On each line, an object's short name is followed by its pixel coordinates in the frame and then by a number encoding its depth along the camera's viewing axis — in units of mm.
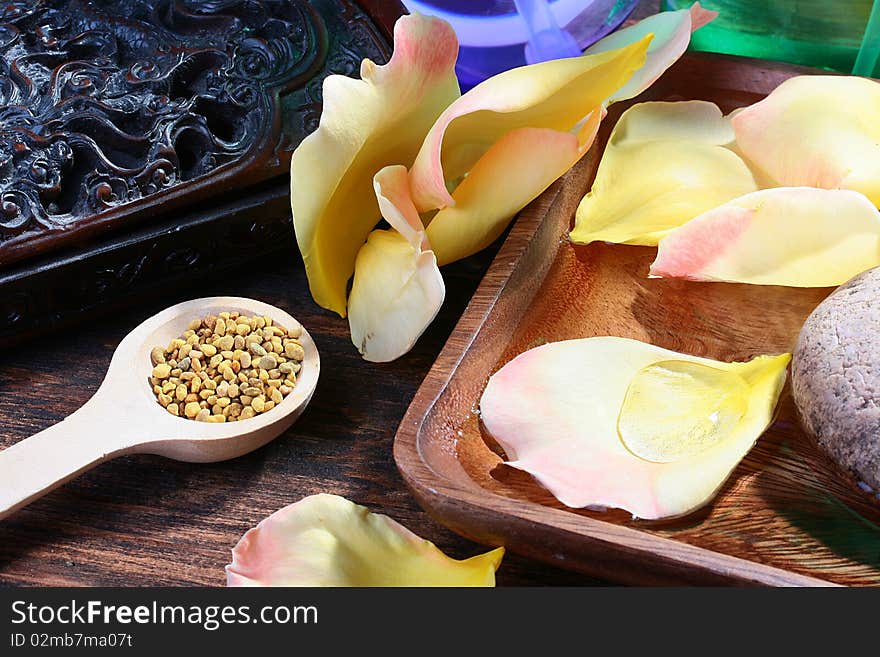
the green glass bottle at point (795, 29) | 541
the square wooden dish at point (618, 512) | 312
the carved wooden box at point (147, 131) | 432
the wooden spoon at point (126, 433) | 376
